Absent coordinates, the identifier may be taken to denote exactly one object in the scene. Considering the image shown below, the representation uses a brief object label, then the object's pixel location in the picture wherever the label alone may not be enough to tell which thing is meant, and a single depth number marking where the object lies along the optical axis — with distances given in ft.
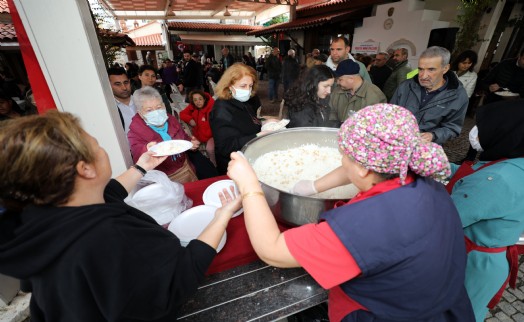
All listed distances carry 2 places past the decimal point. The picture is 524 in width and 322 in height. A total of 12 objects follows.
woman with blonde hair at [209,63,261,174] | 7.95
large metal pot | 3.71
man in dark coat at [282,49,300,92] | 30.12
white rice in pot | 5.31
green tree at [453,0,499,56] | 20.03
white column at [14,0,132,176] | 4.64
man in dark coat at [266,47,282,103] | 33.50
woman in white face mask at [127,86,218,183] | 7.70
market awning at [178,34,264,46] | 54.85
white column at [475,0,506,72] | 21.31
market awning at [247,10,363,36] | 28.57
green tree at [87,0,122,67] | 17.27
